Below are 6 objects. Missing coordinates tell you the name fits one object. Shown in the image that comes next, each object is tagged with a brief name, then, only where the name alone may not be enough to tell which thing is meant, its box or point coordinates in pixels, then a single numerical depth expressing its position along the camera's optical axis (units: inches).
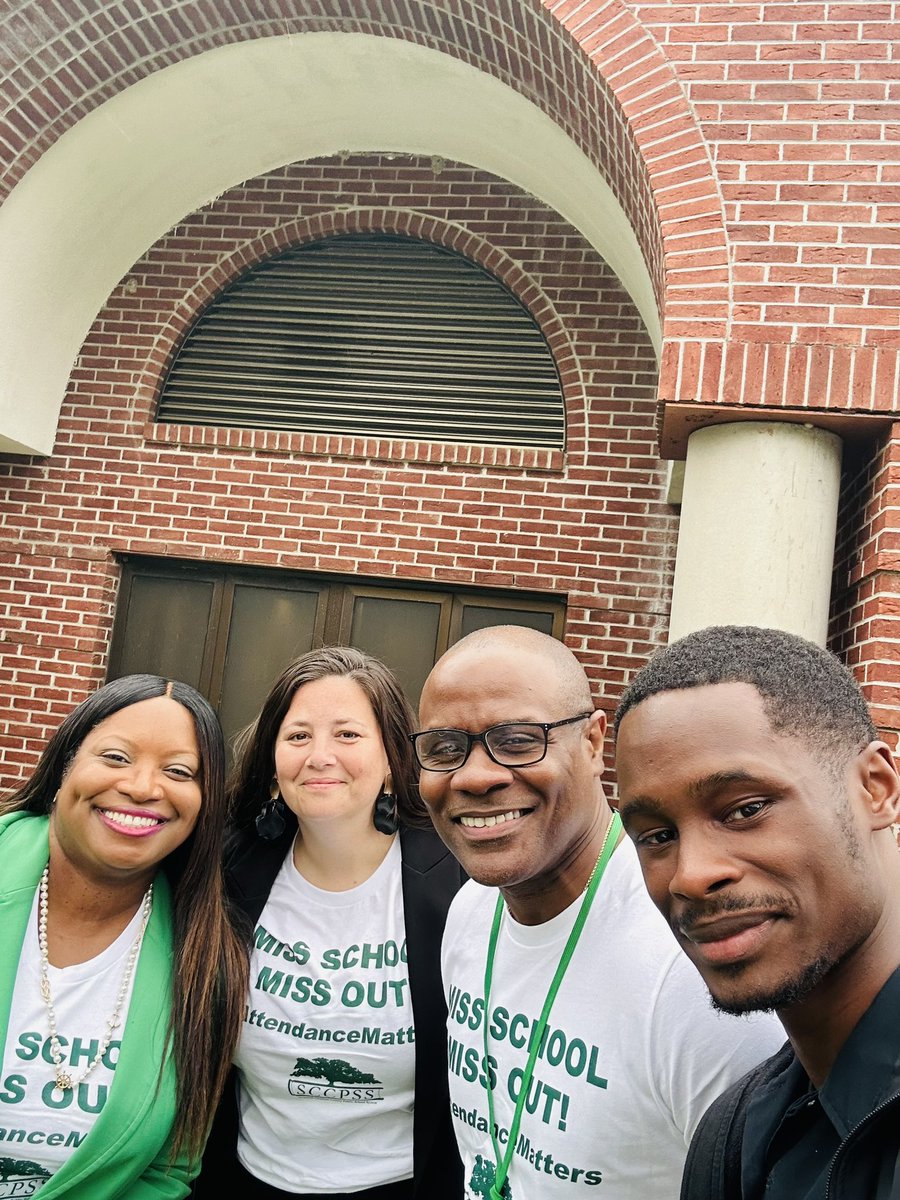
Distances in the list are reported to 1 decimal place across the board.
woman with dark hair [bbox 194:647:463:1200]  84.5
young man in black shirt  44.6
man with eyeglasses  60.5
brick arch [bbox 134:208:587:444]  231.1
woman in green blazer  80.3
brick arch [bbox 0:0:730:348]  157.8
